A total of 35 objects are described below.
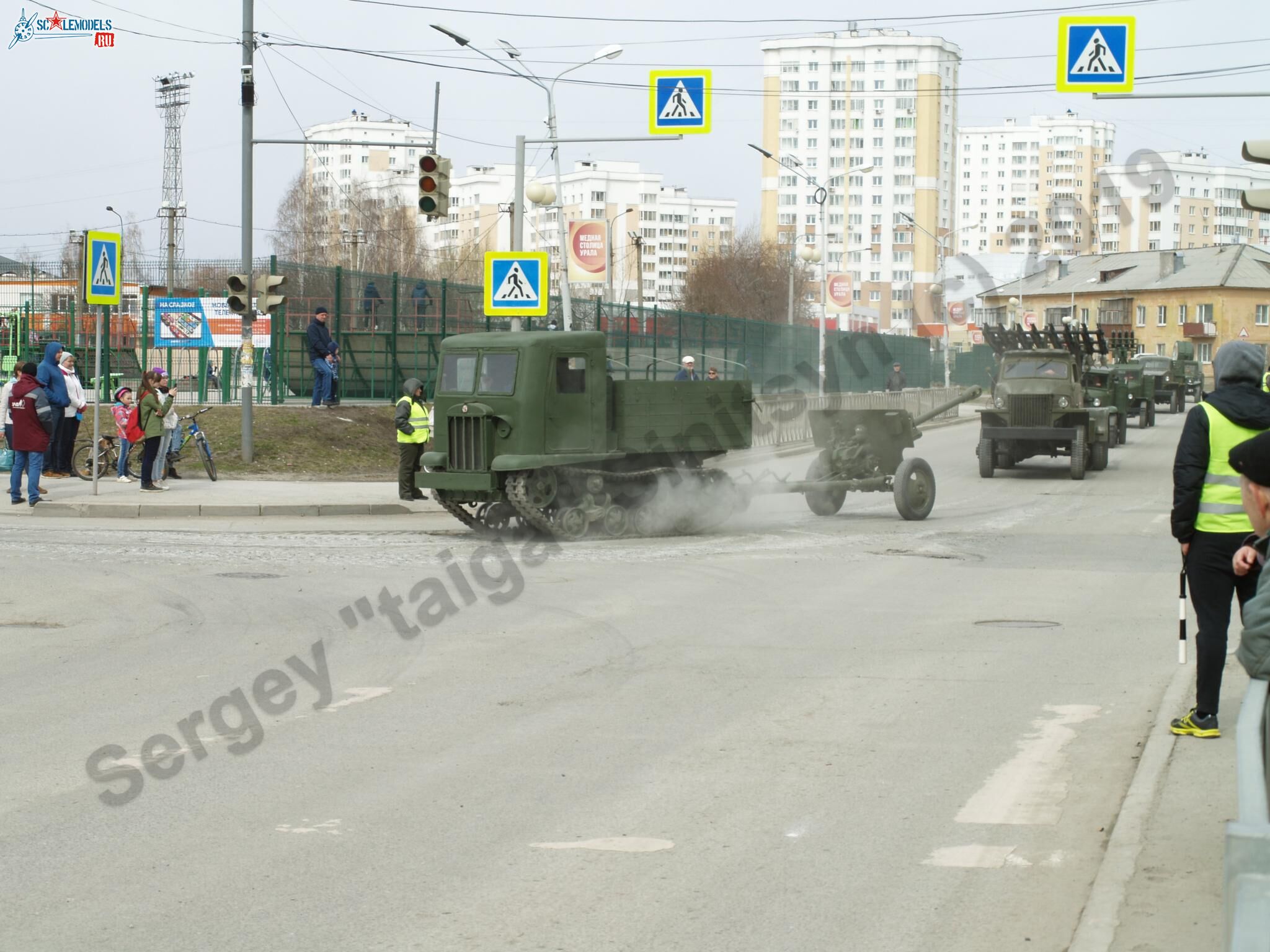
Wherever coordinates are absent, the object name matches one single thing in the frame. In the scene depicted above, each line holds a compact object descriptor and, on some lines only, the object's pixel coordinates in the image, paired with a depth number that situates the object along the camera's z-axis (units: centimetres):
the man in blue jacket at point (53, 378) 1986
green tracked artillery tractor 1617
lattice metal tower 8294
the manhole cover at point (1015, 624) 1089
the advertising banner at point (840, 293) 4781
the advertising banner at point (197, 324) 2656
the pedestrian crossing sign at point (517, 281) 2222
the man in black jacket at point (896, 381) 4281
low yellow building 10044
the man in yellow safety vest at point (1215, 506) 707
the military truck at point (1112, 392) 3167
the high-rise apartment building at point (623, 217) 16175
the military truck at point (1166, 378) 5212
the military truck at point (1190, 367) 5772
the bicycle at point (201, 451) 2191
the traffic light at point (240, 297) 2178
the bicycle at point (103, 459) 2242
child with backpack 2152
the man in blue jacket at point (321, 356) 2656
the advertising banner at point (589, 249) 4447
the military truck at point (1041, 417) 2620
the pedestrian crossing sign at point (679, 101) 2202
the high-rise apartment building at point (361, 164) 9188
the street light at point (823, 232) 4194
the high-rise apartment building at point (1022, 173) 18512
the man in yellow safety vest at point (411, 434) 1850
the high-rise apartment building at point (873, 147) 14250
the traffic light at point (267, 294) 2194
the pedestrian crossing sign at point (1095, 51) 1775
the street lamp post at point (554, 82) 2573
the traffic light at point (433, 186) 2167
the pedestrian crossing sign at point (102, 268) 1914
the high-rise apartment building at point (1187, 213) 11906
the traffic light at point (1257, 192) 861
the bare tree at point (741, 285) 8638
